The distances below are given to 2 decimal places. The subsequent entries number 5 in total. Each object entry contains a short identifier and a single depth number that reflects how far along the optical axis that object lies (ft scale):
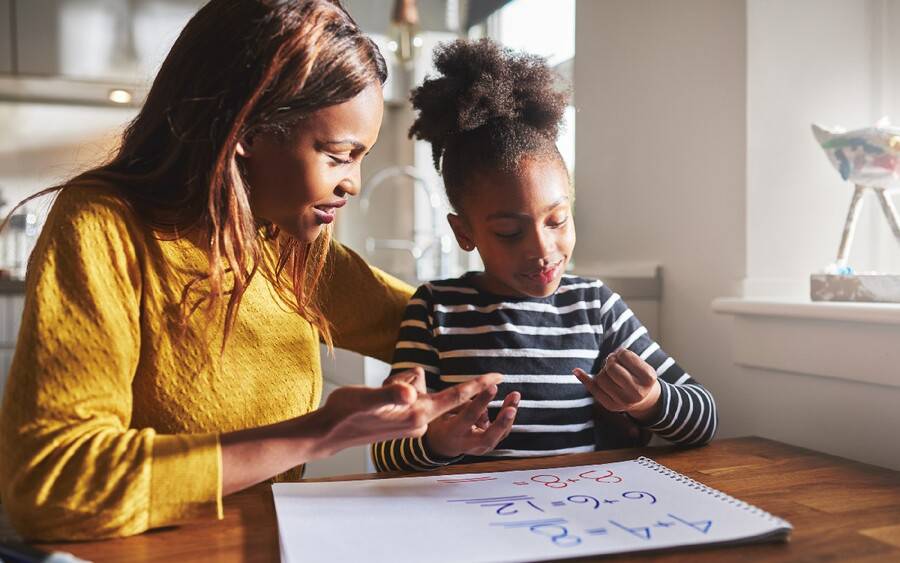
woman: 2.14
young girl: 3.22
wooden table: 2.02
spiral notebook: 1.98
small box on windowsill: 3.59
